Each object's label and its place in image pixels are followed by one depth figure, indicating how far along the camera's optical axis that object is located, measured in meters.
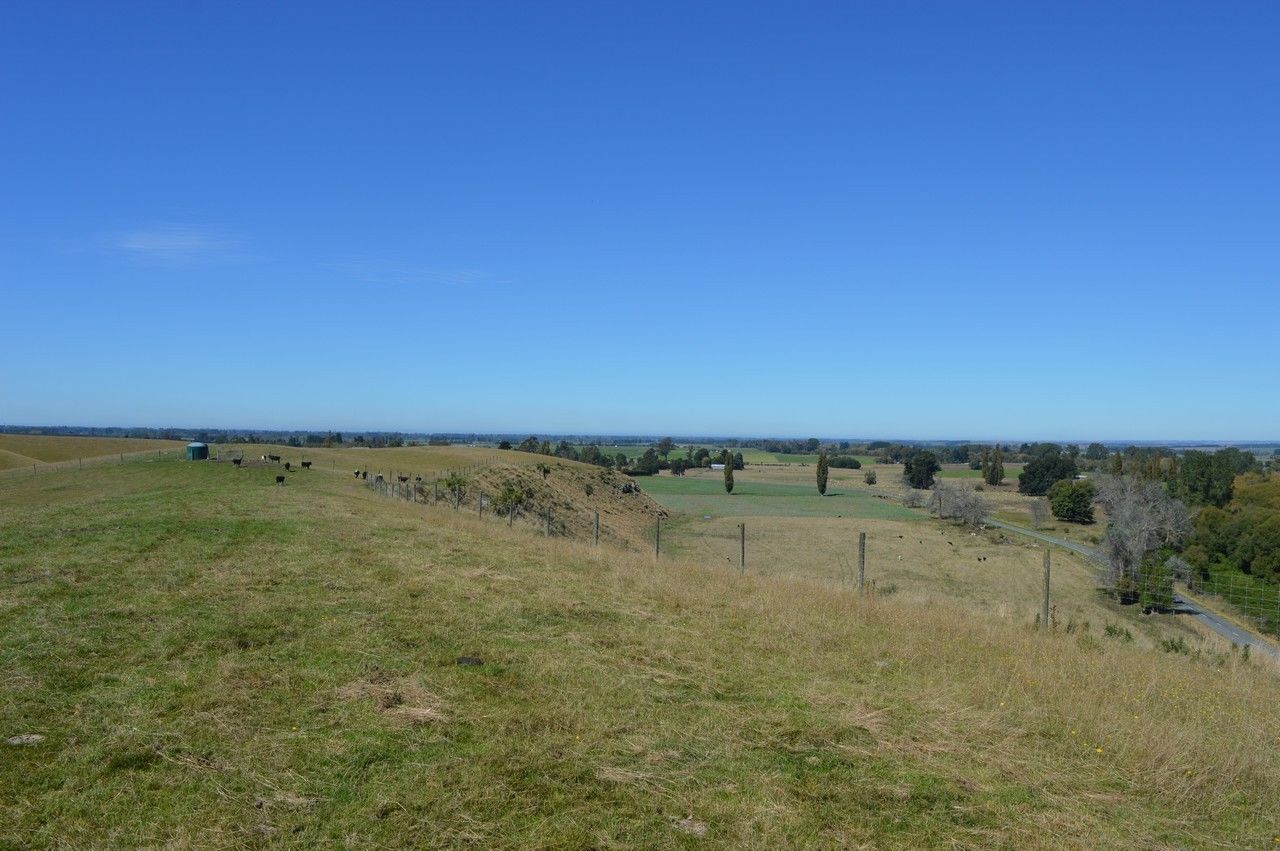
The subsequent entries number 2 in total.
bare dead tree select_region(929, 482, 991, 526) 98.69
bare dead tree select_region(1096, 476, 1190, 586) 61.33
